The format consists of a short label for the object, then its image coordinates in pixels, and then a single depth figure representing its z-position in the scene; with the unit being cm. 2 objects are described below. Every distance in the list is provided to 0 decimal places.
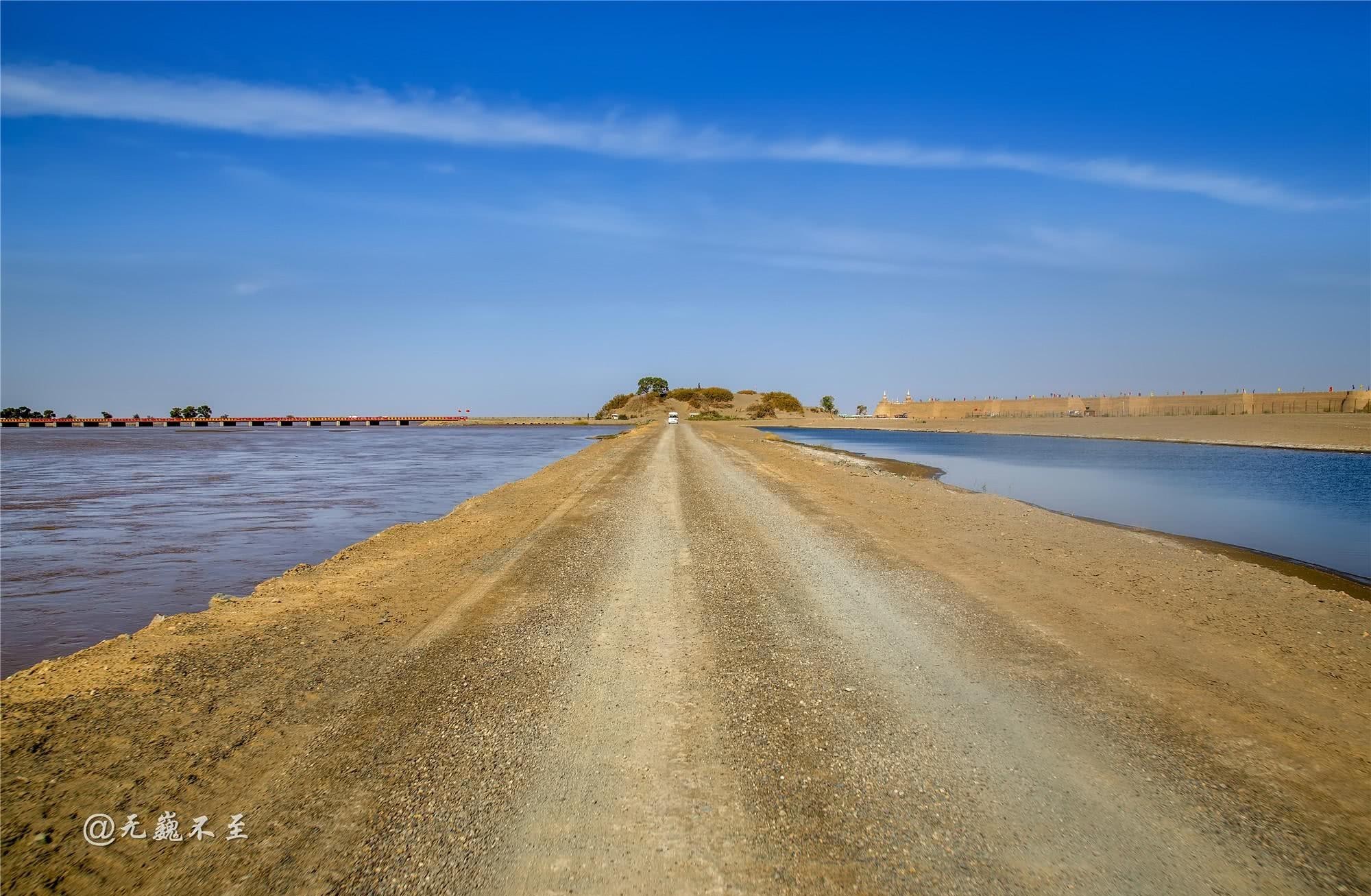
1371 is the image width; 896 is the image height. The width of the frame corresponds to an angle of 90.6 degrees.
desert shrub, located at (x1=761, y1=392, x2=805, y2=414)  15488
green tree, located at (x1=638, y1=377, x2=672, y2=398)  17300
